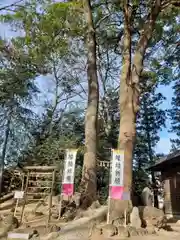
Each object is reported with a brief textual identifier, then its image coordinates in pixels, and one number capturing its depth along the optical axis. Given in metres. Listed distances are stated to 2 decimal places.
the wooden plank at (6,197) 10.81
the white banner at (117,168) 5.61
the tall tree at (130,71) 6.33
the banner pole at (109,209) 5.39
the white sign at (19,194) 5.92
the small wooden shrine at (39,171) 5.97
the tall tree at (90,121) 6.75
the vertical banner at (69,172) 6.39
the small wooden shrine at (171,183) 10.34
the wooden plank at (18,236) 4.64
